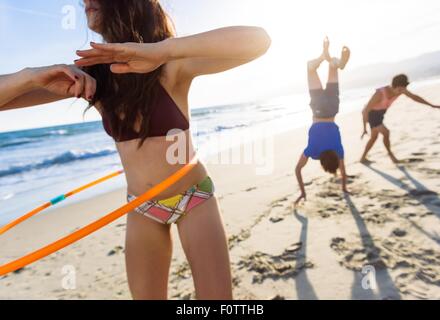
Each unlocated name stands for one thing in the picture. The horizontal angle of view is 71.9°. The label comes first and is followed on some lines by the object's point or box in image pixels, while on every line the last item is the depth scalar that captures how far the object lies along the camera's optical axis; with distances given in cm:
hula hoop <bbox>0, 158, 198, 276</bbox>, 161
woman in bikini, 161
